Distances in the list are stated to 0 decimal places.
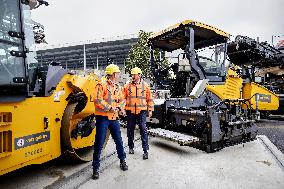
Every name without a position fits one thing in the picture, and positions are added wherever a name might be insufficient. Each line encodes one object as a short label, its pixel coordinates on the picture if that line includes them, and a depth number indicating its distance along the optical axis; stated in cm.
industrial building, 3353
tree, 2191
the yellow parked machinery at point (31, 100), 315
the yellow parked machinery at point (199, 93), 579
